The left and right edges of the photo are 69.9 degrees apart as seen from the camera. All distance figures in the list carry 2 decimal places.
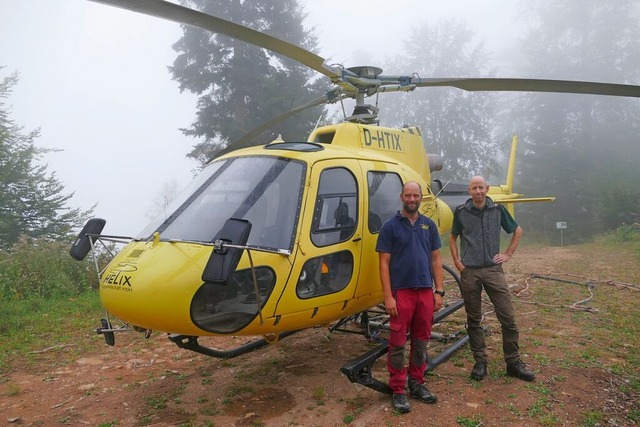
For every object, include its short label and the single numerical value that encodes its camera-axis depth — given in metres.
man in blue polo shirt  3.86
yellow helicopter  3.20
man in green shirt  4.41
